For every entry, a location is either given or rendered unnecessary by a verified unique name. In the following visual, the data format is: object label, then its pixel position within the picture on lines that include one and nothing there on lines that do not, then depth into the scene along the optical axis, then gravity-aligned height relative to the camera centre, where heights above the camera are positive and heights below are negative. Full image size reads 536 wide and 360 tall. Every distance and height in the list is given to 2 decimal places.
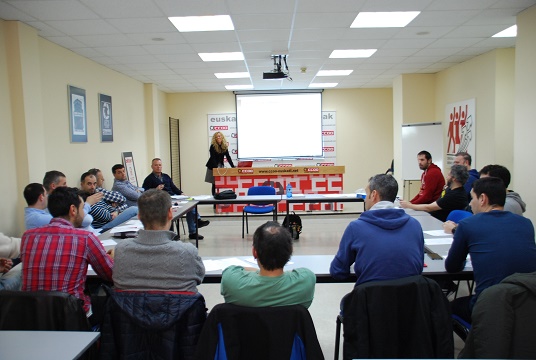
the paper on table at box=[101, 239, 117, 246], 3.44 -0.76
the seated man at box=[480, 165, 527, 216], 3.39 -0.44
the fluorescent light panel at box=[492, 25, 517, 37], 5.73 +1.45
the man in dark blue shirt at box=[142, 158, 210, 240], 6.86 -0.62
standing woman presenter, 9.58 -0.16
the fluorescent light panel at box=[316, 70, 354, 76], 8.67 +1.42
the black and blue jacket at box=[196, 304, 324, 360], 1.73 -0.76
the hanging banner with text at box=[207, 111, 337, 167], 11.41 +0.20
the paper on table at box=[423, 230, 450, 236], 3.55 -0.76
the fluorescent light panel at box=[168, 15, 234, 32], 4.94 +1.44
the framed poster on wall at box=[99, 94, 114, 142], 7.26 +0.51
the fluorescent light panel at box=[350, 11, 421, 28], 4.96 +1.45
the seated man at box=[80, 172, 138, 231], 5.01 -0.78
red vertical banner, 7.68 +0.22
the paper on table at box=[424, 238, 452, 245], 3.27 -0.77
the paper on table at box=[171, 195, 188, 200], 6.52 -0.77
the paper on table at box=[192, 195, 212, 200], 6.70 -0.79
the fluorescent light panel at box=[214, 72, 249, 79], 8.67 +1.41
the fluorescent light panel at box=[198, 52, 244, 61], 6.81 +1.42
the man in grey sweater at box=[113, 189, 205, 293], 2.09 -0.57
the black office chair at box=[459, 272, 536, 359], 1.72 -0.72
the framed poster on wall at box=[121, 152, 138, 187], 8.28 -0.38
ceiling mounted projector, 6.99 +1.21
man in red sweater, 5.36 -0.56
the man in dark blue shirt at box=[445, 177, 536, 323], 2.27 -0.56
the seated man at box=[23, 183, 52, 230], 3.45 -0.46
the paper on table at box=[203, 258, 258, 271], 2.84 -0.79
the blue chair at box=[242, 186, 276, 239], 6.93 -0.80
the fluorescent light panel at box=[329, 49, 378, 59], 6.85 +1.43
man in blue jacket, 2.19 -0.54
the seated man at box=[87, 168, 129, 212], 5.75 -0.67
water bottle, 6.49 -0.73
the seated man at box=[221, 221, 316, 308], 1.85 -0.59
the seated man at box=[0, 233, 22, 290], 2.54 -0.73
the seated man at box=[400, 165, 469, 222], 4.22 -0.53
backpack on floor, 6.79 -1.28
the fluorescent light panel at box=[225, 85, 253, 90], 10.42 +1.40
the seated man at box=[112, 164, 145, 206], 6.28 -0.58
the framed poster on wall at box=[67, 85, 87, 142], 6.20 +0.50
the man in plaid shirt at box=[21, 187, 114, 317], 2.26 -0.57
